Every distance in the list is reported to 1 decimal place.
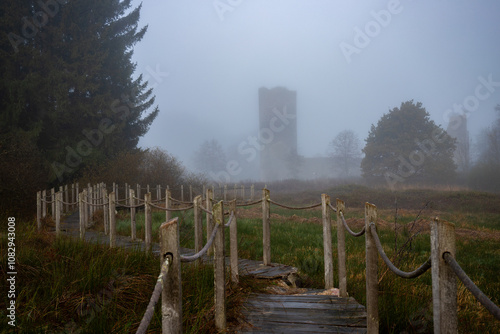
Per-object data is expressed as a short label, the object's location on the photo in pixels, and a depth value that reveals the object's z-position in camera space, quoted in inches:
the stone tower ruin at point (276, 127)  4643.2
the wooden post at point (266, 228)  250.1
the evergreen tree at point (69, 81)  866.1
